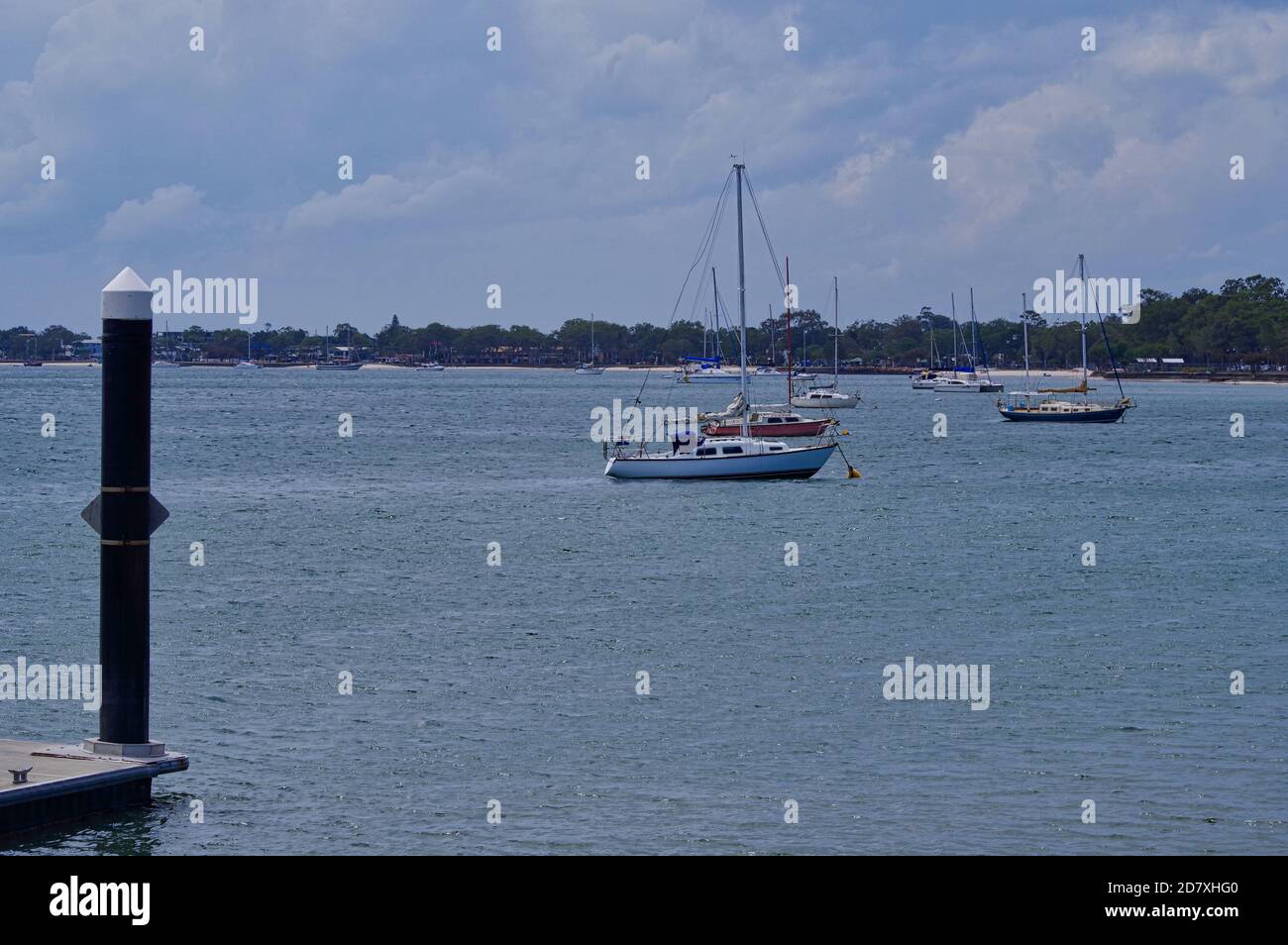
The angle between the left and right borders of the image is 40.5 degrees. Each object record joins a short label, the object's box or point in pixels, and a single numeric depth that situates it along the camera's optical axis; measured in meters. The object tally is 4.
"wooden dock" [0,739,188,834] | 18.48
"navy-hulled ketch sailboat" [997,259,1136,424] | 140.25
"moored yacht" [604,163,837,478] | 71.56
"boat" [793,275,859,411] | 164.75
